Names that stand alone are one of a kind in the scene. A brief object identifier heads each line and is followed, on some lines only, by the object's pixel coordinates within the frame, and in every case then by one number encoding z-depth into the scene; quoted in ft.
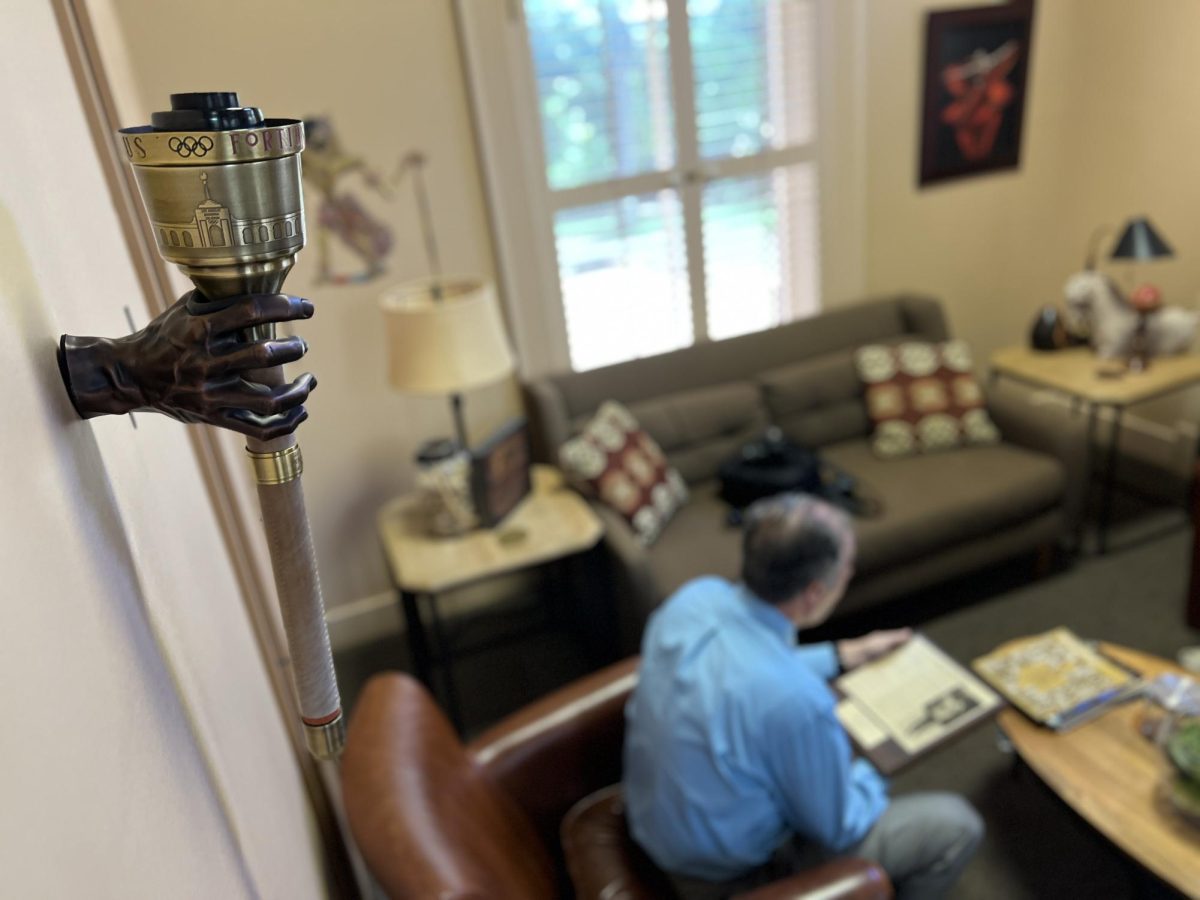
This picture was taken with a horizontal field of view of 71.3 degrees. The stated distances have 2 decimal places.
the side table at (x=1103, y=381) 9.62
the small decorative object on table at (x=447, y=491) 8.13
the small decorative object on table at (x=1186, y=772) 4.96
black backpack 8.80
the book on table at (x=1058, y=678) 5.98
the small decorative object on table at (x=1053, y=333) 11.12
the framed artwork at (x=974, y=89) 11.11
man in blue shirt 4.60
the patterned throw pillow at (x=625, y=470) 8.61
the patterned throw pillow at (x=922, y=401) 9.98
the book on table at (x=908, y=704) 5.78
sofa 8.45
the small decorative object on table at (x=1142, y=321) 10.06
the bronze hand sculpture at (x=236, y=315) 1.13
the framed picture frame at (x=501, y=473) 8.04
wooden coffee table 4.88
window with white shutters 9.24
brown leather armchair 3.72
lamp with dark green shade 9.82
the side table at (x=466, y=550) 7.59
